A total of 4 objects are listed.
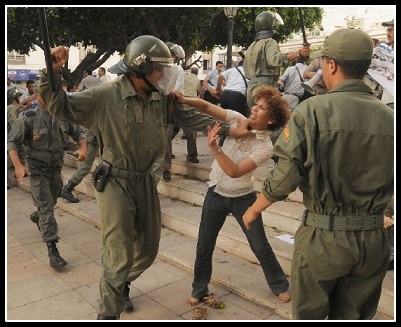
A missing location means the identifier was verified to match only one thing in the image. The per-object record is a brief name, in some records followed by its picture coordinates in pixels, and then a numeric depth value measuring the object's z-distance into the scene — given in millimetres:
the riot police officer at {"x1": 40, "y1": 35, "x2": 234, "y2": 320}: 3209
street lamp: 10141
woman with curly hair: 3381
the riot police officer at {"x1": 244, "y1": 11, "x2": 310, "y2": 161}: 5500
